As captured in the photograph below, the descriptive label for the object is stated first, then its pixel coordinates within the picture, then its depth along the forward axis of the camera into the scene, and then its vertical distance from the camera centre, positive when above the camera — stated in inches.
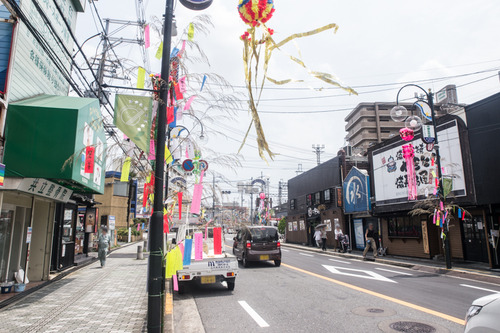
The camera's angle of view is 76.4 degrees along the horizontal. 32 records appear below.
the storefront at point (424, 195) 593.4 +51.7
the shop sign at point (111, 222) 877.9 +3.0
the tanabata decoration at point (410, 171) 703.7 +108.7
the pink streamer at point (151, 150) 197.2 +44.7
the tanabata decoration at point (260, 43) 97.5 +58.2
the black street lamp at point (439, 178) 528.4 +68.9
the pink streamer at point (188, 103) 202.6 +75.4
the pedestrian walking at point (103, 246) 543.5 -38.6
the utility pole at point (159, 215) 166.6 +4.1
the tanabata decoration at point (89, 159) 326.7 +66.3
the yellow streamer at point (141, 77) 200.2 +91.1
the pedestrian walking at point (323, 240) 976.3 -58.9
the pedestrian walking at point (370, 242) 737.0 -51.4
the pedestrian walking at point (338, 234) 893.6 -38.1
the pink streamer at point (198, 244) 219.1 -15.3
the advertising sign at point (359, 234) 956.0 -41.6
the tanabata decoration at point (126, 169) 194.2 +35.3
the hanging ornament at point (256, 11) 107.5 +70.9
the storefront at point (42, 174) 280.4 +46.1
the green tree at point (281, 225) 1945.5 -27.1
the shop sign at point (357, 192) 911.0 +84.8
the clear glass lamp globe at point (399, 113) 400.2 +134.5
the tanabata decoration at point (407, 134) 547.8 +147.5
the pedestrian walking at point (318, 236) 999.7 -48.1
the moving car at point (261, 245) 560.7 -42.2
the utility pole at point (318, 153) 2248.6 +472.3
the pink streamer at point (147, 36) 217.2 +126.2
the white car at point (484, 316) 119.0 -38.0
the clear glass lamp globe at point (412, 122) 456.8 +142.1
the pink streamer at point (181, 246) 209.6 -15.6
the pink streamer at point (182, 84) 200.3 +86.8
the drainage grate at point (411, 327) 215.5 -74.3
